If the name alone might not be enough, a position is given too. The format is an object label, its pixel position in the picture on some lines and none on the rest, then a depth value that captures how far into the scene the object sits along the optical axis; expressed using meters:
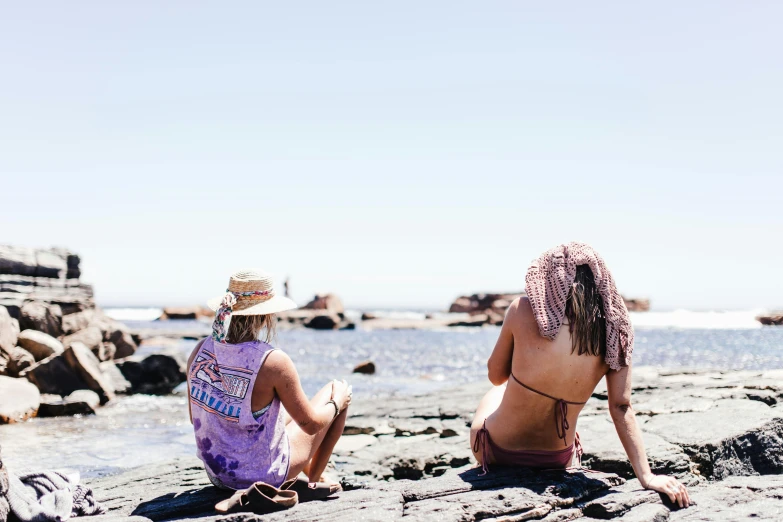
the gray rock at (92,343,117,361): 15.34
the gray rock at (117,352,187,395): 14.06
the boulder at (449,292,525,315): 68.00
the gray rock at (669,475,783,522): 3.36
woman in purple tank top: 3.46
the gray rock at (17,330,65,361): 11.71
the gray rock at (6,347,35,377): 10.81
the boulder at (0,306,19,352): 10.75
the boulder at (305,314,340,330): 45.00
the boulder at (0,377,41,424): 9.24
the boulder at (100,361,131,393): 13.16
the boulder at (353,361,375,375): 19.25
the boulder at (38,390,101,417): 10.02
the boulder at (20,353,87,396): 11.18
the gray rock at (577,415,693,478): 4.73
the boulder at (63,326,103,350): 14.50
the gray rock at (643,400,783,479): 4.80
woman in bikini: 3.57
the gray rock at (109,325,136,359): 17.00
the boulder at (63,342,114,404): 11.53
